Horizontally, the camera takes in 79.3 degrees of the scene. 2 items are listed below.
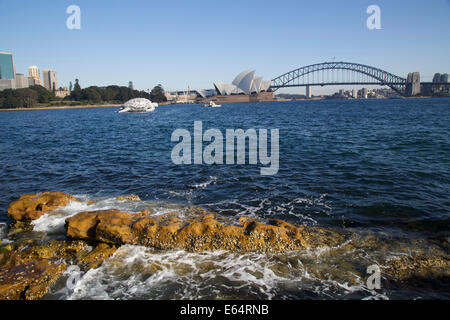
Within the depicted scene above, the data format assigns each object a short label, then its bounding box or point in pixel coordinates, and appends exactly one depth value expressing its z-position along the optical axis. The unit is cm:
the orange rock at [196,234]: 485
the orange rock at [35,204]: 615
